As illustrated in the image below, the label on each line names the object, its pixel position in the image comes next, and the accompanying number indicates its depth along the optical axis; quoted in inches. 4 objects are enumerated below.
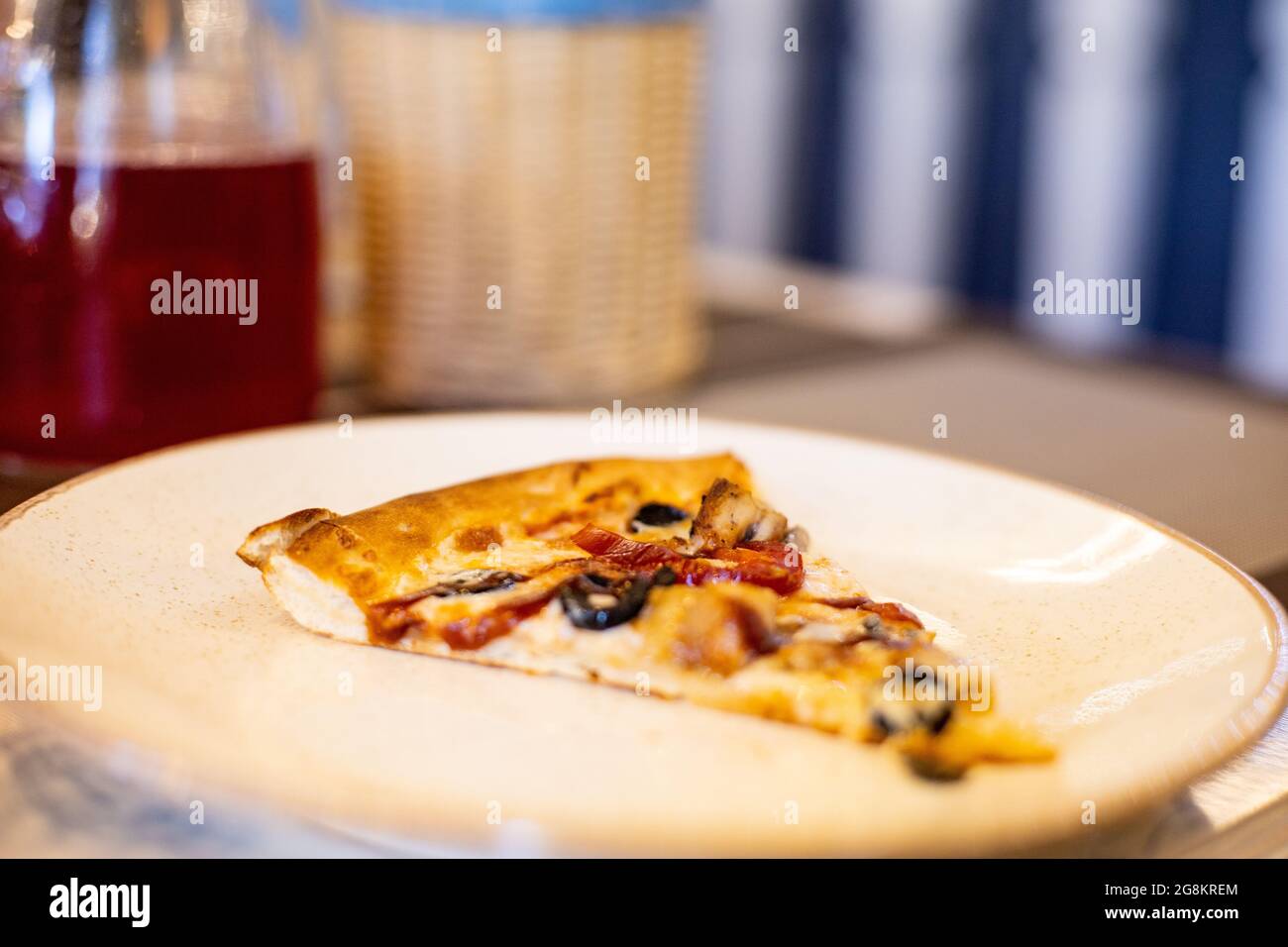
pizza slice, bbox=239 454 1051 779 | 18.2
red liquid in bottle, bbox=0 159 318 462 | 23.6
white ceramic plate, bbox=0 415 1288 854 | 16.2
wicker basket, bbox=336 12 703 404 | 27.5
